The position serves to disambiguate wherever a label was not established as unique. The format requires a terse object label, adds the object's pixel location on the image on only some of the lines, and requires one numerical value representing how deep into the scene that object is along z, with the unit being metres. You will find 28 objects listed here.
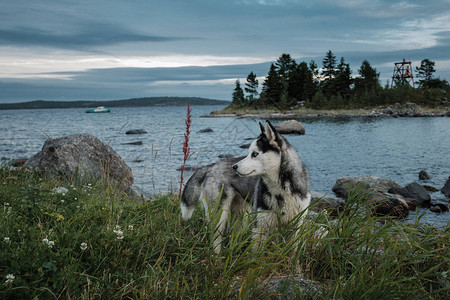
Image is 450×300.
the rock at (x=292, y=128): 38.09
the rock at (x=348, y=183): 13.15
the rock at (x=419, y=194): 11.73
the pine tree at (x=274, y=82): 75.94
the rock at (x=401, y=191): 12.17
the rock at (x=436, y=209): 11.13
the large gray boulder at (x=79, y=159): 8.02
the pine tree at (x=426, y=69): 86.75
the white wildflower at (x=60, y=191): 4.67
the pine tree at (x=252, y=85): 91.34
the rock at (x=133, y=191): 8.17
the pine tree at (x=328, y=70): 81.44
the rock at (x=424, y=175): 15.63
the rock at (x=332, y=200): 10.59
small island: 66.50
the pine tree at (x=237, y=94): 91.76
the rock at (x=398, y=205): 10.32
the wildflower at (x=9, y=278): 2.28
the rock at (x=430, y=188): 13.67
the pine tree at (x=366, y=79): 76.81
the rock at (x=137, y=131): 39.67
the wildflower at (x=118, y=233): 2.99
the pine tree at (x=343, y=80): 77.75
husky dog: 3.94
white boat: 139.14
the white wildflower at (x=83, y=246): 2.79
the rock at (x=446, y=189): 12.93
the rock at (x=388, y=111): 63.65
